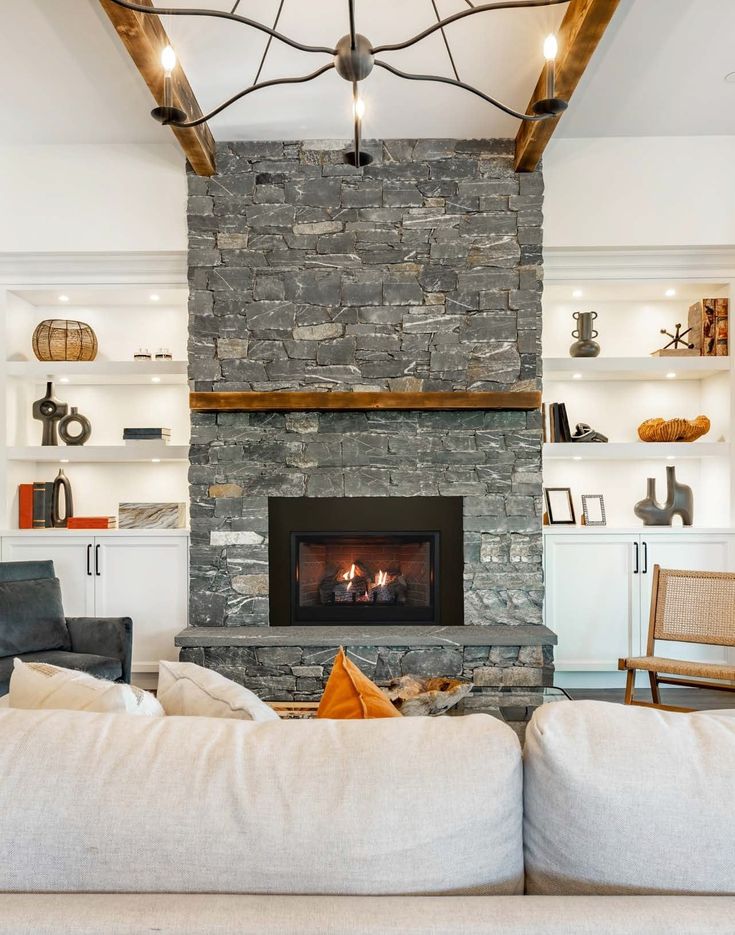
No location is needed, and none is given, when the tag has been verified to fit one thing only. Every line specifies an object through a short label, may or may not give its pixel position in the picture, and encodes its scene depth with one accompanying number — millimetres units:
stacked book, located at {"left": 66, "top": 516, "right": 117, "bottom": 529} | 3898
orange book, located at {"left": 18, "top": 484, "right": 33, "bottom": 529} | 3969
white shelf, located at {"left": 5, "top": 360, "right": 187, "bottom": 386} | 3949
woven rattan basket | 3998
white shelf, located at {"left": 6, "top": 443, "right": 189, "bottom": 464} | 3945
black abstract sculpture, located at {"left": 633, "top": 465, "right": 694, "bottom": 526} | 3930
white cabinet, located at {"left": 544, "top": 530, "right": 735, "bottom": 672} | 3752
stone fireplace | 3611
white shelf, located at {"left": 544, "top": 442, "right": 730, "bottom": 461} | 3865
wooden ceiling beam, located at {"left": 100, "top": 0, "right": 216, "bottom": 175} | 2395
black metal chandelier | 1513
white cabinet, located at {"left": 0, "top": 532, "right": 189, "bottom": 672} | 3742
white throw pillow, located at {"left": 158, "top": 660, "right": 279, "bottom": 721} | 1135
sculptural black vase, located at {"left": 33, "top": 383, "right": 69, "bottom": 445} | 4090
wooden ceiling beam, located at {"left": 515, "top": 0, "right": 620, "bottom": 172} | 2334
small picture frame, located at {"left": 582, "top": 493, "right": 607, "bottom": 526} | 4027
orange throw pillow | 1176
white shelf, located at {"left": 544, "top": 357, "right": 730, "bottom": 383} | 3889
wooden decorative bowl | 3896
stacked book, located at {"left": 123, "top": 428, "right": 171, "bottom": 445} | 3967
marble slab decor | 3889
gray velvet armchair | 2898
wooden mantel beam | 3488
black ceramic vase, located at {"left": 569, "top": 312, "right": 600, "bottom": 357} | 3963
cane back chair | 3100
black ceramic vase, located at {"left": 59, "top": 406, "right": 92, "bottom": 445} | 4098
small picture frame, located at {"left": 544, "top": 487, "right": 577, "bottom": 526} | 4023
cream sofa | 700
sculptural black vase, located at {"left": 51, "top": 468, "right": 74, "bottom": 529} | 4051
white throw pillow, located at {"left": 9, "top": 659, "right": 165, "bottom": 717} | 1079
